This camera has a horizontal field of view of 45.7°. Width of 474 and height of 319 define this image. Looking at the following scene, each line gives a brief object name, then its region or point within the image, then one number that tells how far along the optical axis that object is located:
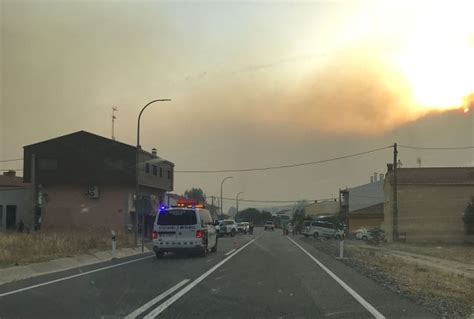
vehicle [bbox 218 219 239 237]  61.20
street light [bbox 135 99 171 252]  33.66
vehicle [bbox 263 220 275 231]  108.31
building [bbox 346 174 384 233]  76.38
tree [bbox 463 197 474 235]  45.66
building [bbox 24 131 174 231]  51.56
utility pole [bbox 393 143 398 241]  46.09
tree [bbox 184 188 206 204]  133.77
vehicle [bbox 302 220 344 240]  65.00
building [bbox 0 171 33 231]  56.88
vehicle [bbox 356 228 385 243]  49.03
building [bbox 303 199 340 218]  125.47
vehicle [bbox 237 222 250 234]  74.18
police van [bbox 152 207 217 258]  24.67
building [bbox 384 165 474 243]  46.88
